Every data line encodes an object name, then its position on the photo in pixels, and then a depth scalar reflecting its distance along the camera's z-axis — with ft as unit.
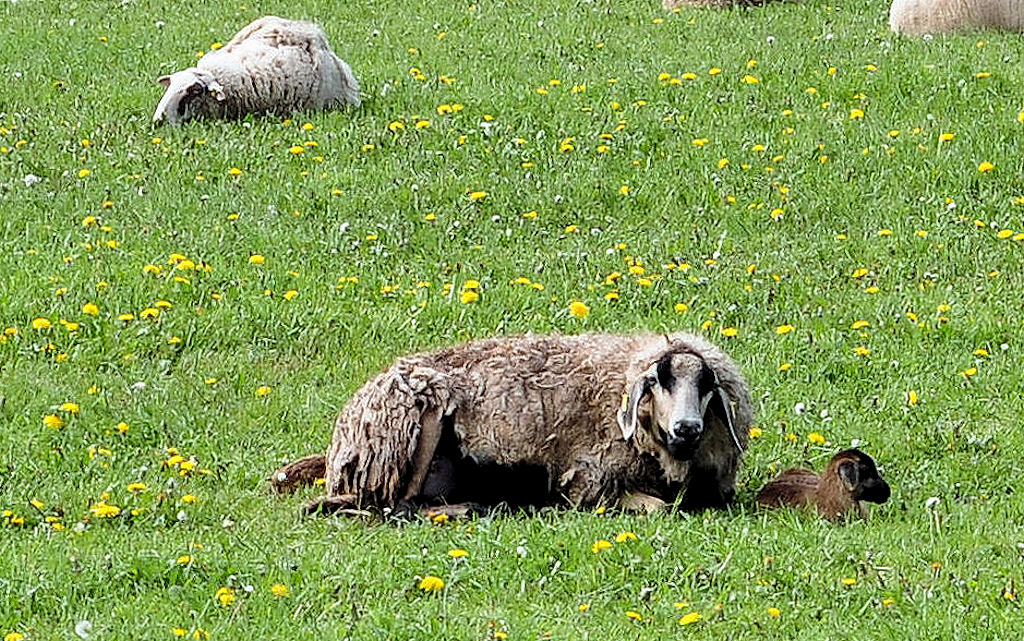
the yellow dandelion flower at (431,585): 43.78
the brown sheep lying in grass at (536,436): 51.55
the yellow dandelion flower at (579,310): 71.26
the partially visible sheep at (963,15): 112.88
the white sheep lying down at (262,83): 97.40
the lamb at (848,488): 49.90
